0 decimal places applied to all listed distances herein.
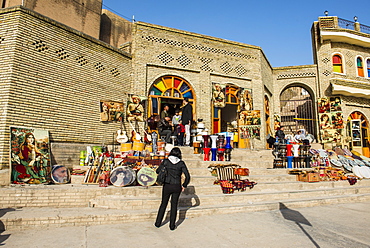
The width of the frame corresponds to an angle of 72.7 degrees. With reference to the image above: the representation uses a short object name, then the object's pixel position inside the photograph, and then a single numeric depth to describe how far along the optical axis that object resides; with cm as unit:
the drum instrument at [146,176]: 680
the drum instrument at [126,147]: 1016
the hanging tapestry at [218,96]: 1373
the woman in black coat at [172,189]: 492
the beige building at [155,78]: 855
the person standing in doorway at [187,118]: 1154
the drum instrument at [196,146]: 1051
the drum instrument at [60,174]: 766
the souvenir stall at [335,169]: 898
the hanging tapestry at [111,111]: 1061
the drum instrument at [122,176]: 670
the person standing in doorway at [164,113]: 1106
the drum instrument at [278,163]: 981
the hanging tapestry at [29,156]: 731
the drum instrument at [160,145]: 999
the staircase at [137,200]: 516
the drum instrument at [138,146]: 1005
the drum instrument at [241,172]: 806
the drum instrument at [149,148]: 1008
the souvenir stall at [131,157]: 687
